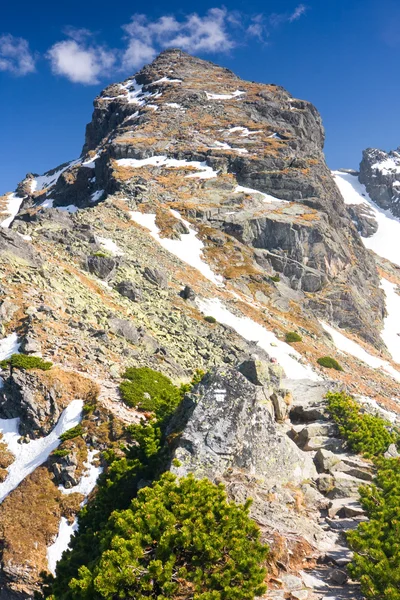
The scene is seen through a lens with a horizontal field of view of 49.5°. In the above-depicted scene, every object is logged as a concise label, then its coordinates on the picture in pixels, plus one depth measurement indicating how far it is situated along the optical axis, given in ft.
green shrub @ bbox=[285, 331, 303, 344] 143.43
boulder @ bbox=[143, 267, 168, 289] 134.92
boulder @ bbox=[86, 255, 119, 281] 116.98
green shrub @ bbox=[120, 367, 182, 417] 51.31
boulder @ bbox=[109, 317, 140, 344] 80.94
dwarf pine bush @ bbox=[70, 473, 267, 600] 26.50
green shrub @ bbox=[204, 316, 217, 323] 126.18
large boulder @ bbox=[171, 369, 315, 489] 39.27
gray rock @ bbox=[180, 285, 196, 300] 136.67
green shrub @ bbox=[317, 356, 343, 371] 136.71
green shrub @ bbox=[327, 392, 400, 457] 54.34
